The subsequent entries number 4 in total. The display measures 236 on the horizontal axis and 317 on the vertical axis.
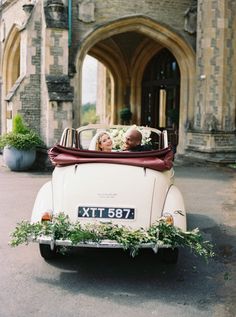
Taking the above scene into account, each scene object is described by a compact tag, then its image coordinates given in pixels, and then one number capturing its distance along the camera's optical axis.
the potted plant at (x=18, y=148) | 13.05
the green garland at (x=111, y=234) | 4.39
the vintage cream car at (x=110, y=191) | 4.70
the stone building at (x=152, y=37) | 13.91
